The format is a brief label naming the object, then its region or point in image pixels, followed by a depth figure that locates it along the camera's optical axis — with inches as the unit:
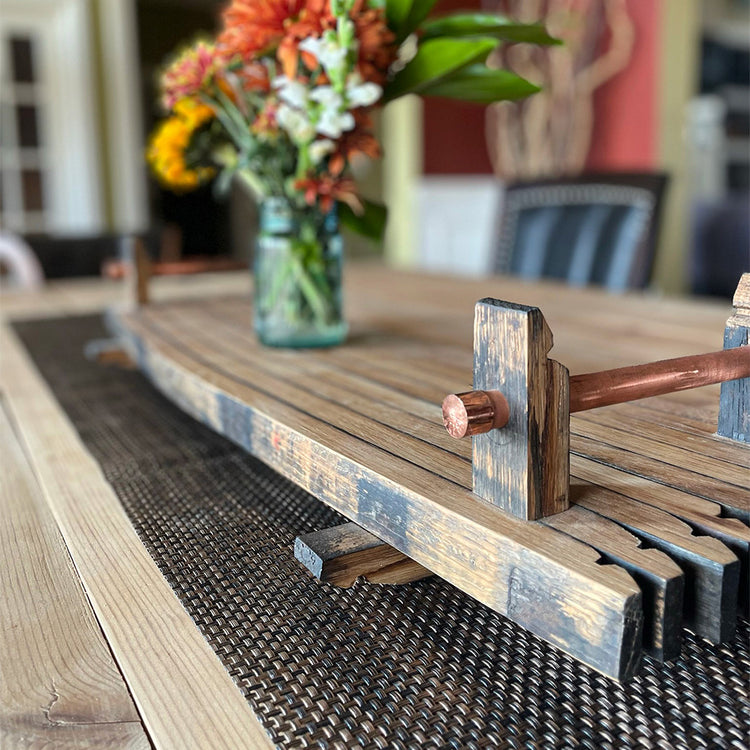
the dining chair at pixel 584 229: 66.6
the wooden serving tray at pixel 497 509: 15.8
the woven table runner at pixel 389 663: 15.9
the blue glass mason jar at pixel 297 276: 38.6
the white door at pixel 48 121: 173.9
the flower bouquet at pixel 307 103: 33.7
